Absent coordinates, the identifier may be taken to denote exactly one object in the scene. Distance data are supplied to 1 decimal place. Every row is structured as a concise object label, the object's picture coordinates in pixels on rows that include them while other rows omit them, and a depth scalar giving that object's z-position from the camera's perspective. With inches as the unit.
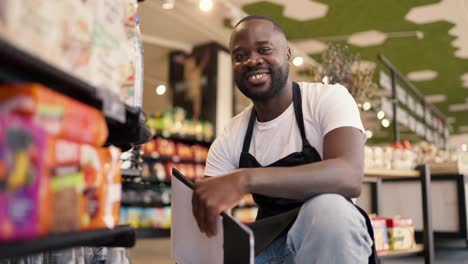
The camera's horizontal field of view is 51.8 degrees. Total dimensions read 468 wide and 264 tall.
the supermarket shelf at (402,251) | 120.0
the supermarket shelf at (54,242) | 26.0
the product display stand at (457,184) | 167.2
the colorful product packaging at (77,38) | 33.2
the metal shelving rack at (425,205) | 135.6
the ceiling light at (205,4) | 199.0
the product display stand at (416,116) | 183.5
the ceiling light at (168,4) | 210.4
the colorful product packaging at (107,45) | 37.7
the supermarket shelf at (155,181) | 241.8
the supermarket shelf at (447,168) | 168.6
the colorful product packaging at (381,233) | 118.6
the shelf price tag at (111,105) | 36.4
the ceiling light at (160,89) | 351.5
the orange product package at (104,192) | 35.3
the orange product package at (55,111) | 28.2
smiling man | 50.8
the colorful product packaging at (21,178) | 25.4
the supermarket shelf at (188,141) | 259.1
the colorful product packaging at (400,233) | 125.6
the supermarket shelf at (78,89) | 27.9
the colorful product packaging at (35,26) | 27.2
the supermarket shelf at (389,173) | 118.7
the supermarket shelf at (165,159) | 245.6
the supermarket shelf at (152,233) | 244.2
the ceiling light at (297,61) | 254.5
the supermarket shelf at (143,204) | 240.8
